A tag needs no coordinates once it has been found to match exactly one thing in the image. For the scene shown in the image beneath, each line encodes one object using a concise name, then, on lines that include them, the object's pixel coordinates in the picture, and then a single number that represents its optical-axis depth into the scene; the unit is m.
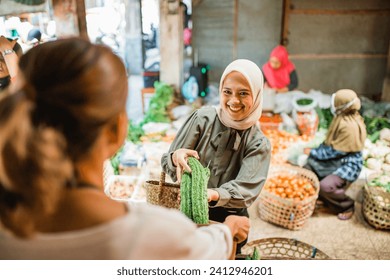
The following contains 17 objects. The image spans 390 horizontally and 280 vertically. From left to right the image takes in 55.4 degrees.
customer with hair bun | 0.75
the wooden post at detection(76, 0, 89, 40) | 2.61
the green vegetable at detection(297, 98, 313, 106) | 4.39
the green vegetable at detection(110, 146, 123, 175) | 3.50
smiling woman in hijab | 1.62
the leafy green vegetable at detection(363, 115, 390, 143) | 4.24
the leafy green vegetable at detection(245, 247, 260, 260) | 1.74
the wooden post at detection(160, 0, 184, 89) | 4.94
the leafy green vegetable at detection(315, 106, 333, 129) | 4.37
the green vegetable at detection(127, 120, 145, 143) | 4.21
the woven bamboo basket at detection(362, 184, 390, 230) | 3.01
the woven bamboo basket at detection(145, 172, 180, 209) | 1.58
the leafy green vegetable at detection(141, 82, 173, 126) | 4.72
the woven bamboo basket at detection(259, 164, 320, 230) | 2.98
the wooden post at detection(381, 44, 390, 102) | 5.43
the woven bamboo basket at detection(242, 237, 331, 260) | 2.10
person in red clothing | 4.57
